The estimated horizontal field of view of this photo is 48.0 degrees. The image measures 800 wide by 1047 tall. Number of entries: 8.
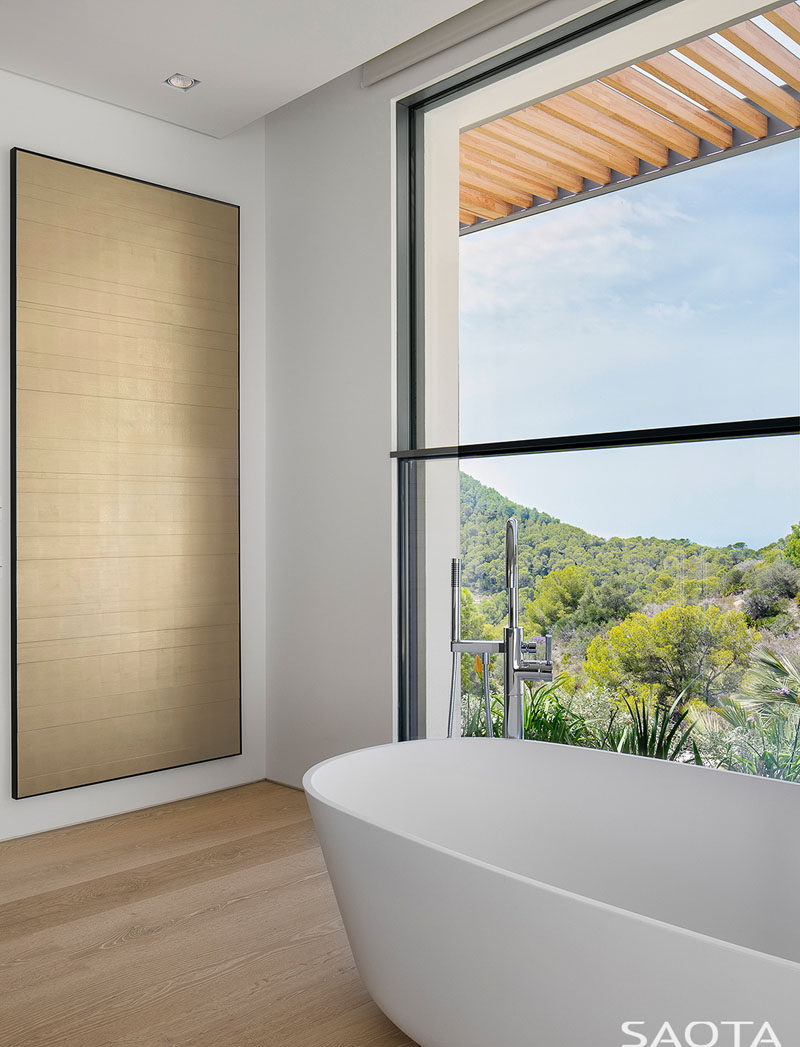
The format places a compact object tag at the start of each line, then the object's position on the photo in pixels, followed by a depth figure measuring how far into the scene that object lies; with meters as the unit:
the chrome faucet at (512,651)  2.71
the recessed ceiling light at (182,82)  3.24
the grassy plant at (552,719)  2.96
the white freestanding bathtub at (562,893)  1.37
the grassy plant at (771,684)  2.51
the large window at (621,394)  2.57
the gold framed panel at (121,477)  3.27
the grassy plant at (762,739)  2.52
